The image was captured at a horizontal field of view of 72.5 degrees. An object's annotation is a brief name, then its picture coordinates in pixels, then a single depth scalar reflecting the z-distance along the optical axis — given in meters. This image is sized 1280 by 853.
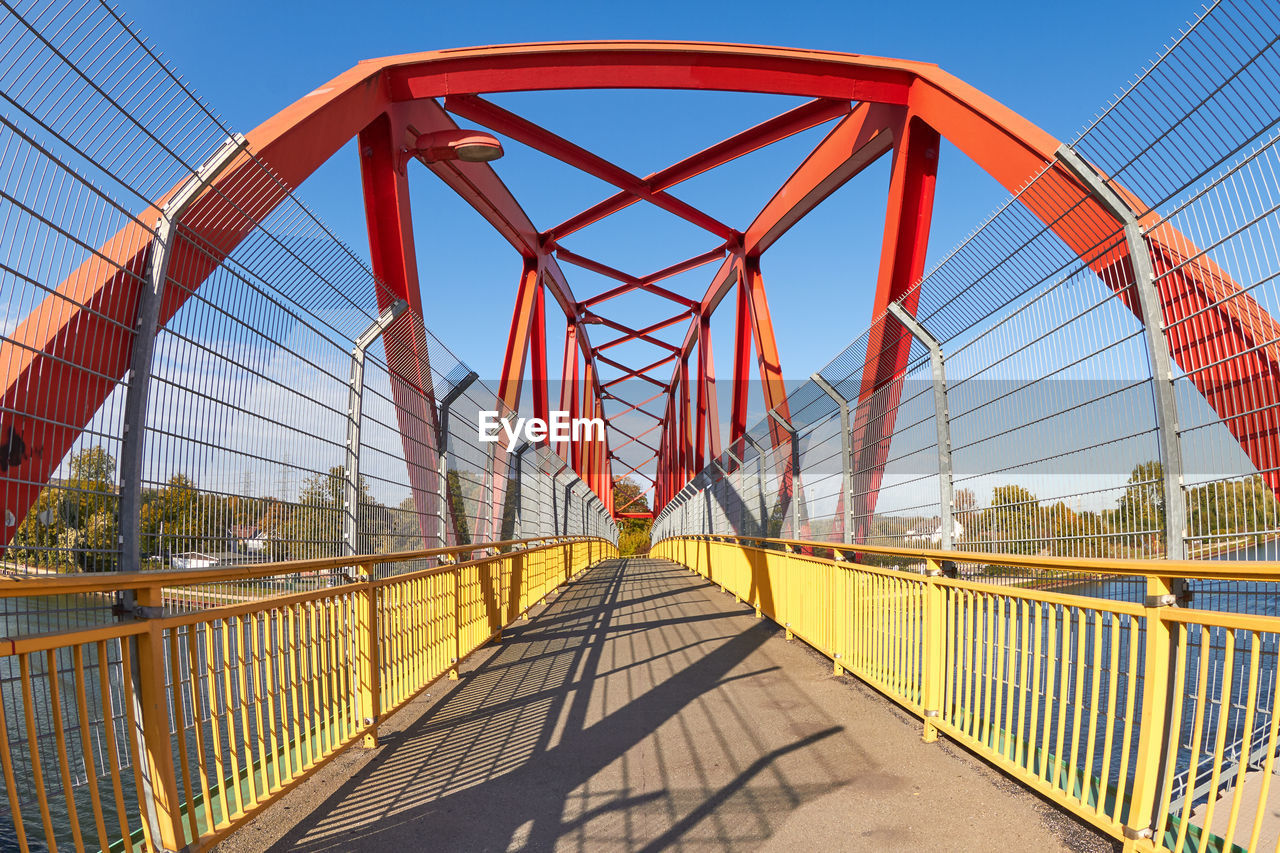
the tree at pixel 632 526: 89.44
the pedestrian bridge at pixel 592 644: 2.58
